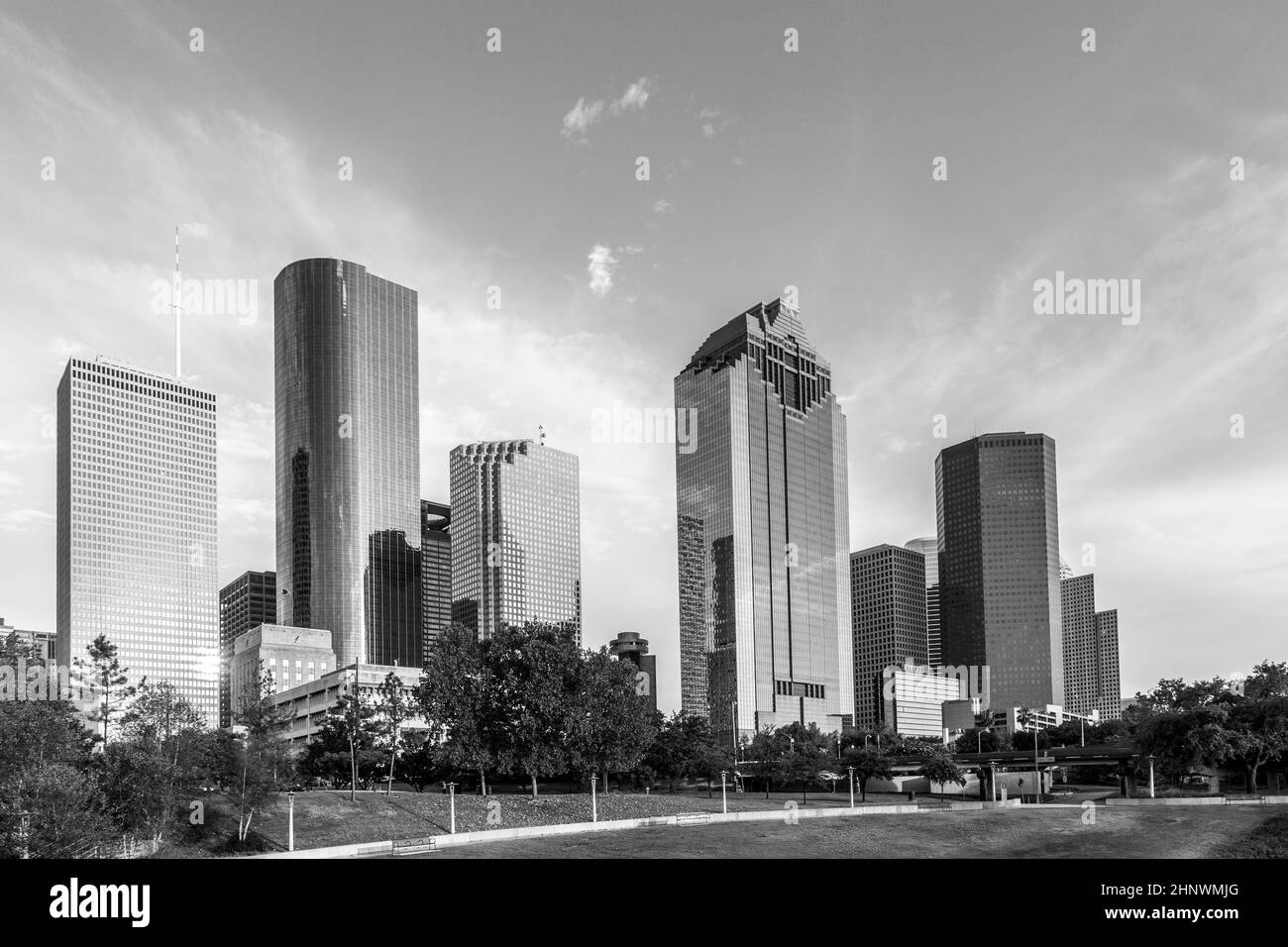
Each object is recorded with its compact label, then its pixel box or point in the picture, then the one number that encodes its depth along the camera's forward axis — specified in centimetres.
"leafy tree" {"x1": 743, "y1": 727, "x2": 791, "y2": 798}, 11350
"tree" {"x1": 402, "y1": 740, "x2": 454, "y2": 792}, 9500
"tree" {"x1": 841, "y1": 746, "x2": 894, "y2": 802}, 11069
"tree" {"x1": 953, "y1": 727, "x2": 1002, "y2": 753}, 18662
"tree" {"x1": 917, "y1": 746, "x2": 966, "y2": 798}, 10575
